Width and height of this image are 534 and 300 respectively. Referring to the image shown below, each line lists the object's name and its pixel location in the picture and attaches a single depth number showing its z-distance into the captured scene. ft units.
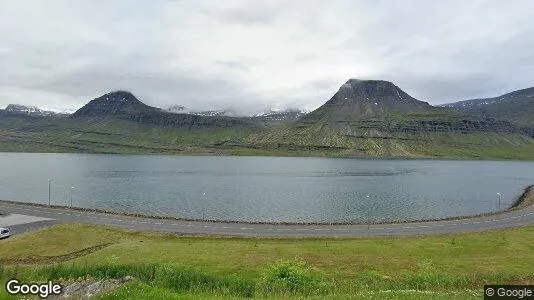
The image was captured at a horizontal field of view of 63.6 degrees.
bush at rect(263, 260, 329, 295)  100.42
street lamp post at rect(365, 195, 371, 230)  311.76
